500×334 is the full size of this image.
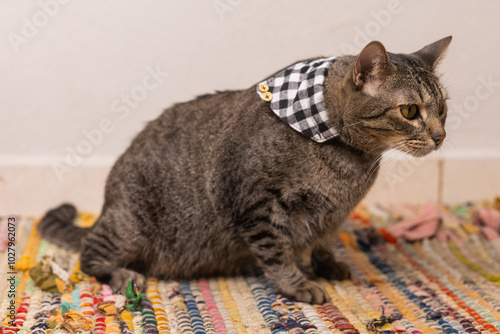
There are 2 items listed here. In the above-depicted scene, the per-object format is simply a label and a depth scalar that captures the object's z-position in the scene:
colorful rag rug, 1.45
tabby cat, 1.46
